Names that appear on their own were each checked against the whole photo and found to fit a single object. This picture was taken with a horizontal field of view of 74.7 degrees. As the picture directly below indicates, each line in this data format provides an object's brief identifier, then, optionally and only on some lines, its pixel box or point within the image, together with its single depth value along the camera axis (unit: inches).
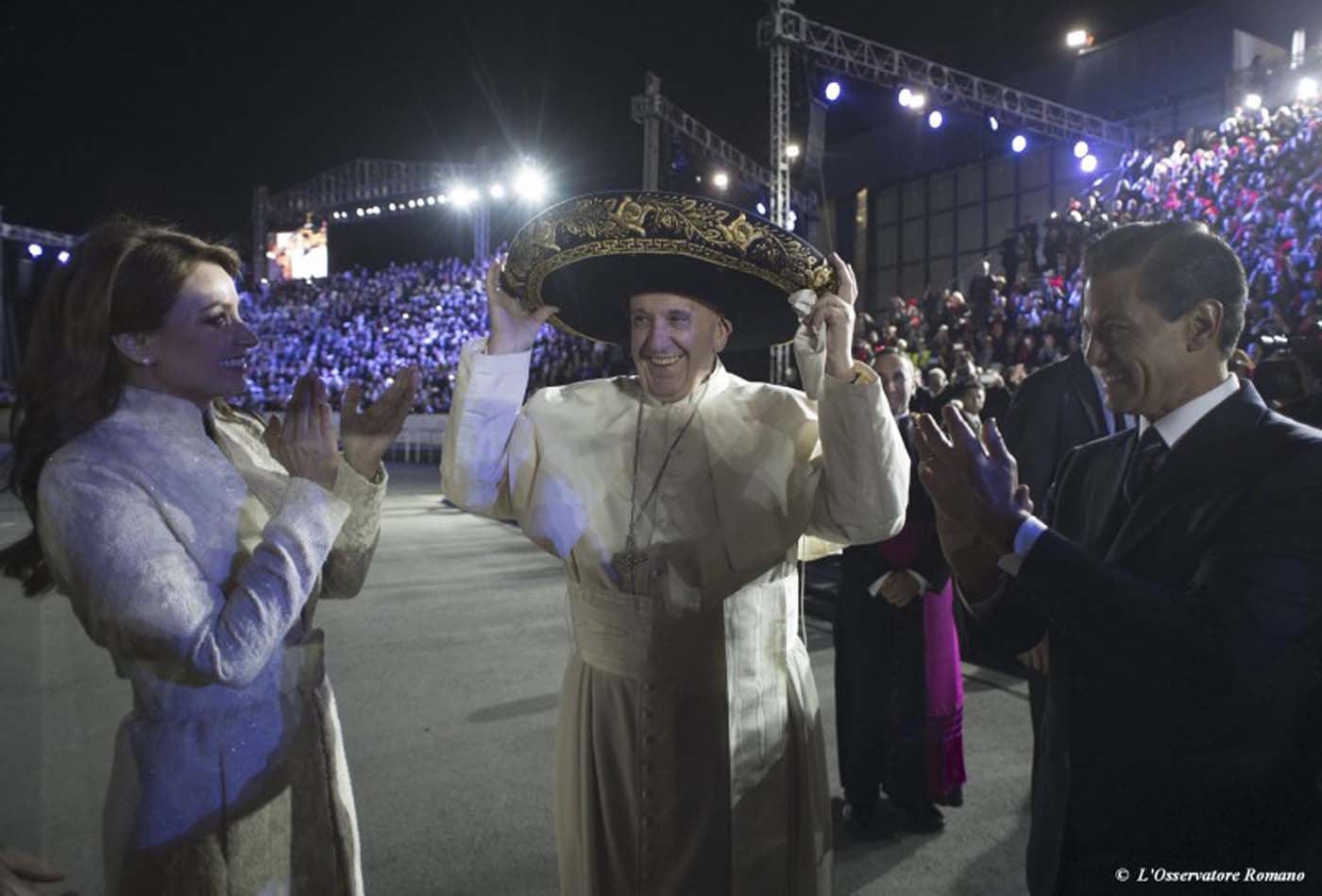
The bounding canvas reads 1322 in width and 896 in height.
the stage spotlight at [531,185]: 1050.7
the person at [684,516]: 81.4
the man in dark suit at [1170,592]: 58.2
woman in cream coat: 60.5
